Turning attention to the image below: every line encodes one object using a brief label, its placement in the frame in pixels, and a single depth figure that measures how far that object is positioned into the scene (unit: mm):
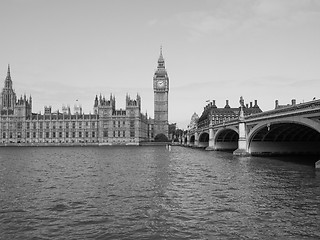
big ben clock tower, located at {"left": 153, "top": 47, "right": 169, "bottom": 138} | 189375
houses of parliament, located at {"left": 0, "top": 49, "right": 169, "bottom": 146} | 156500
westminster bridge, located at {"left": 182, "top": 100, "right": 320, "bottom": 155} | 35344
